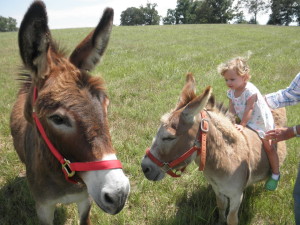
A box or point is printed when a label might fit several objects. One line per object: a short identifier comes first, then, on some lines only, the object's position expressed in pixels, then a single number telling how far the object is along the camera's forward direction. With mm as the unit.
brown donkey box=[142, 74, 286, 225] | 2455
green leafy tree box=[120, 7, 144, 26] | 95231
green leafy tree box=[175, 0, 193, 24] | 78469
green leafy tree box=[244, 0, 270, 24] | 61219
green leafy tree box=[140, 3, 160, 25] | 93575
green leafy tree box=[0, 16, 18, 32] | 102456
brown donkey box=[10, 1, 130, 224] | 1628
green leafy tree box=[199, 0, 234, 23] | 64875
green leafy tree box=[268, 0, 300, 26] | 57281
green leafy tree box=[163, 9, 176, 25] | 85388
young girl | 3191
